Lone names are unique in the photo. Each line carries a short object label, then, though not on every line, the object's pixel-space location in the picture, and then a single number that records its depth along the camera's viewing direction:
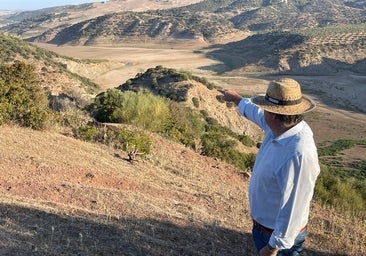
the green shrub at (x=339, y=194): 11.36
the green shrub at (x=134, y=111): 14.63
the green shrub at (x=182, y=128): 14.16
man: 3.24
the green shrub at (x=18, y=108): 10.78
